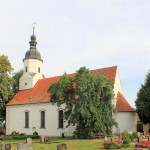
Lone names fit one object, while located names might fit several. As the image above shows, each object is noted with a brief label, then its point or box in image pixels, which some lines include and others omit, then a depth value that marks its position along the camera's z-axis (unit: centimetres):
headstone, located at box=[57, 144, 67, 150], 1307
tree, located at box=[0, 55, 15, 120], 2952
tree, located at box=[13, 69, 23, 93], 3593
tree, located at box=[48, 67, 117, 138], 2135
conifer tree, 2452
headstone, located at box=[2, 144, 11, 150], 1404
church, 2497
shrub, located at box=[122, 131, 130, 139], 1907
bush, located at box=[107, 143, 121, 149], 1564
